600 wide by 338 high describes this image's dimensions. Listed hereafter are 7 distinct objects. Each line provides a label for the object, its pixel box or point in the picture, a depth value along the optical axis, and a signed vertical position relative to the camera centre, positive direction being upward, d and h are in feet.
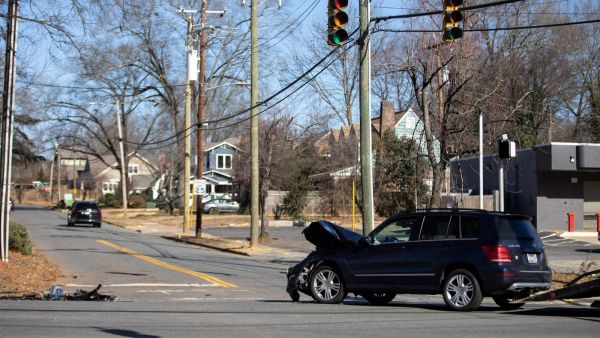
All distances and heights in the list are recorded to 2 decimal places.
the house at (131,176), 367.84 +16.90
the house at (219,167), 286.05 +16.69
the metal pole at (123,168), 205.30 +12.43
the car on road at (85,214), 162.61 -1.35
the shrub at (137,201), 288.75 +2.88
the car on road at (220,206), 220.02 +0.84
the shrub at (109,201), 301.22 +2.95
